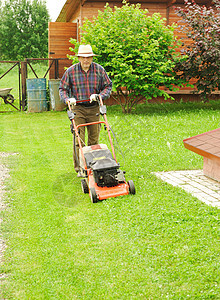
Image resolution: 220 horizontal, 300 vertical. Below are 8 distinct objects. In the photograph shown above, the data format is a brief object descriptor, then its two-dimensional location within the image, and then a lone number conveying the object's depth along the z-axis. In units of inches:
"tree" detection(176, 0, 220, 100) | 485.7
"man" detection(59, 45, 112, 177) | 230.9
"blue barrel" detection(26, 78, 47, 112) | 550.0
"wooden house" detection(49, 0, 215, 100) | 592.7
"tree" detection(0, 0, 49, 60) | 1503.4
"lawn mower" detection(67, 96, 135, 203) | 201.9
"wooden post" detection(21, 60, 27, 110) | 555.6
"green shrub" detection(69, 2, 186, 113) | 470.0
